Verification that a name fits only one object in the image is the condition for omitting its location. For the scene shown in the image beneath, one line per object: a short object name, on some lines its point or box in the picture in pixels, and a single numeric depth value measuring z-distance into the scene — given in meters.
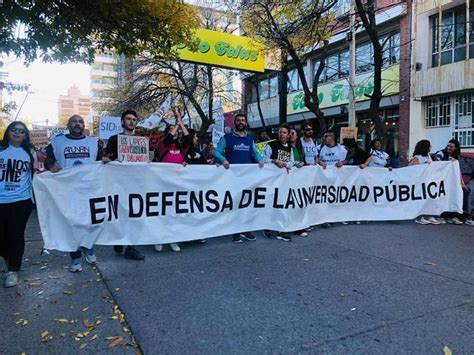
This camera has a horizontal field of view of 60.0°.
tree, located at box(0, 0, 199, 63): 7.88
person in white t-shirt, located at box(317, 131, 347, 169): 7.78
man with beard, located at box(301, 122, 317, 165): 7.44
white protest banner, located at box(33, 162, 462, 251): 4.95
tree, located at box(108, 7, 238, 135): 21.19
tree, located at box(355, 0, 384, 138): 9.65
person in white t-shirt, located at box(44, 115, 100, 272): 4.86
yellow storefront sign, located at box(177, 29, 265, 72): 14.32
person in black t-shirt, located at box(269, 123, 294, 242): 6.70
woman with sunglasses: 4.34
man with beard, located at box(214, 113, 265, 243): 6.23
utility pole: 13.06
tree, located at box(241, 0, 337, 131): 10.77
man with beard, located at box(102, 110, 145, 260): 5.30
